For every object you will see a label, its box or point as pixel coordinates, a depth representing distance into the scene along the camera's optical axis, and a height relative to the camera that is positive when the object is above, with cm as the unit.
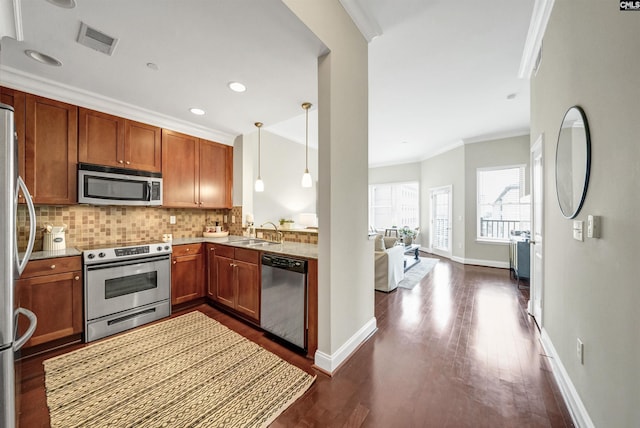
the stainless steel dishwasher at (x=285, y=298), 213 -80
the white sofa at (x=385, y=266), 375 -82
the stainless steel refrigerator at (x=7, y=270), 89 -22
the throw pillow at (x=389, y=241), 405 -47
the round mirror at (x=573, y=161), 141 +35
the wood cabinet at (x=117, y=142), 263 +86
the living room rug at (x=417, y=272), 421 -120
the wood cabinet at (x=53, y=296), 209 -76
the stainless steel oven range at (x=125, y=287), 238 -80
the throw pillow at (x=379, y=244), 388 -48
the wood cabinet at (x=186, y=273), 303 -78
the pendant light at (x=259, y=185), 351 +43
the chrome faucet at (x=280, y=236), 327 -30
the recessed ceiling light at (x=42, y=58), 197 +133
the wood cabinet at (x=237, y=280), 261 -79
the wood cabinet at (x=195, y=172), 332 +64
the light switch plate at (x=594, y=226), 126 -6
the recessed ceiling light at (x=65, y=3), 150 +133
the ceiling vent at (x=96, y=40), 175 +134
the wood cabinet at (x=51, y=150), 231 +64
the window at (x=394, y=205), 774 +32
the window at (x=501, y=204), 530 +25
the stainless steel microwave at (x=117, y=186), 259 +33
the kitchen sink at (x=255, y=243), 287 -37
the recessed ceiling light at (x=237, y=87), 249 +135
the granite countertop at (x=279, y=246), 226 -37
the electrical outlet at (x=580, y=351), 145 -84
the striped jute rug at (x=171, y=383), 150 -126
